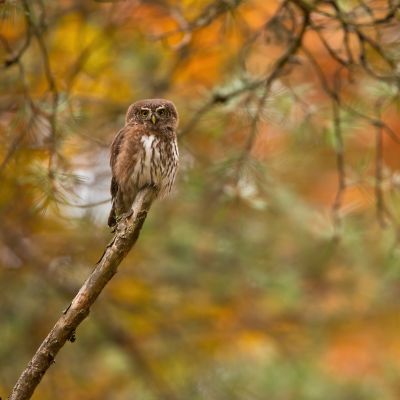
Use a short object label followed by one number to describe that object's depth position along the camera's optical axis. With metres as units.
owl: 7.35
